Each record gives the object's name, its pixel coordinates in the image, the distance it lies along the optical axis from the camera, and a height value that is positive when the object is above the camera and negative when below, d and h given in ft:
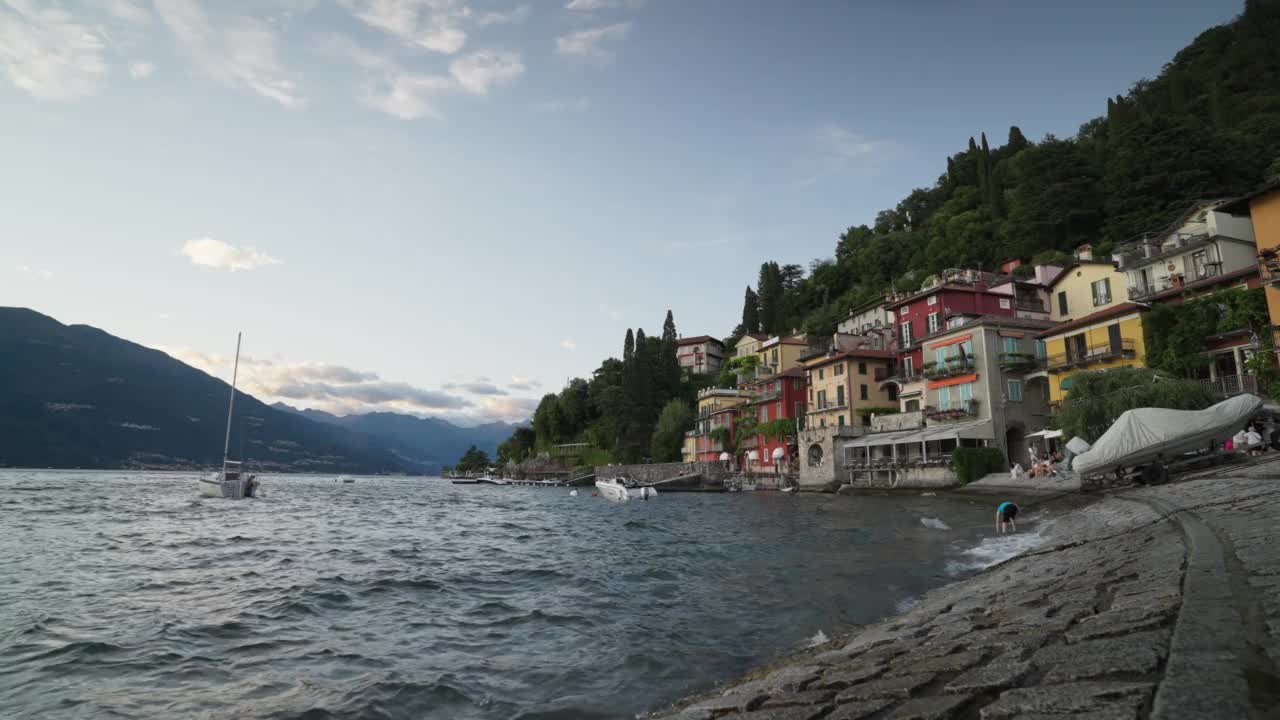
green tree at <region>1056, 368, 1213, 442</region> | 89.25 +9.05
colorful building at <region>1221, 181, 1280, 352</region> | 88.33 +30.85
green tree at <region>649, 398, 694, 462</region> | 277.44 +13.38
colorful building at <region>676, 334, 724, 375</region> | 379.96 +63.44
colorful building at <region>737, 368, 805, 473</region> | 206.39 +16.94
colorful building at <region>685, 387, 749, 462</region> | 240.32 +15.49
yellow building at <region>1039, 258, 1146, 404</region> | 114.21 +24.66
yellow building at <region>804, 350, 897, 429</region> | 177.99 +20.65
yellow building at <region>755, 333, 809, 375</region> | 242.78 +40.70
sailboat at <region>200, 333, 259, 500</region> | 167.12 -5.02
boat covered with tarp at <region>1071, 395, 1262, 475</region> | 71.87 +3.10
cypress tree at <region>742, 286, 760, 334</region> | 342.23 +78.06
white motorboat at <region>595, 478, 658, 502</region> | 179.11 -8.21
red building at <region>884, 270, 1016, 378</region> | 156.04 +37.31
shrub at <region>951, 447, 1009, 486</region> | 130.93 -0.33
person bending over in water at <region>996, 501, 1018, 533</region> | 68.23 -5.77
